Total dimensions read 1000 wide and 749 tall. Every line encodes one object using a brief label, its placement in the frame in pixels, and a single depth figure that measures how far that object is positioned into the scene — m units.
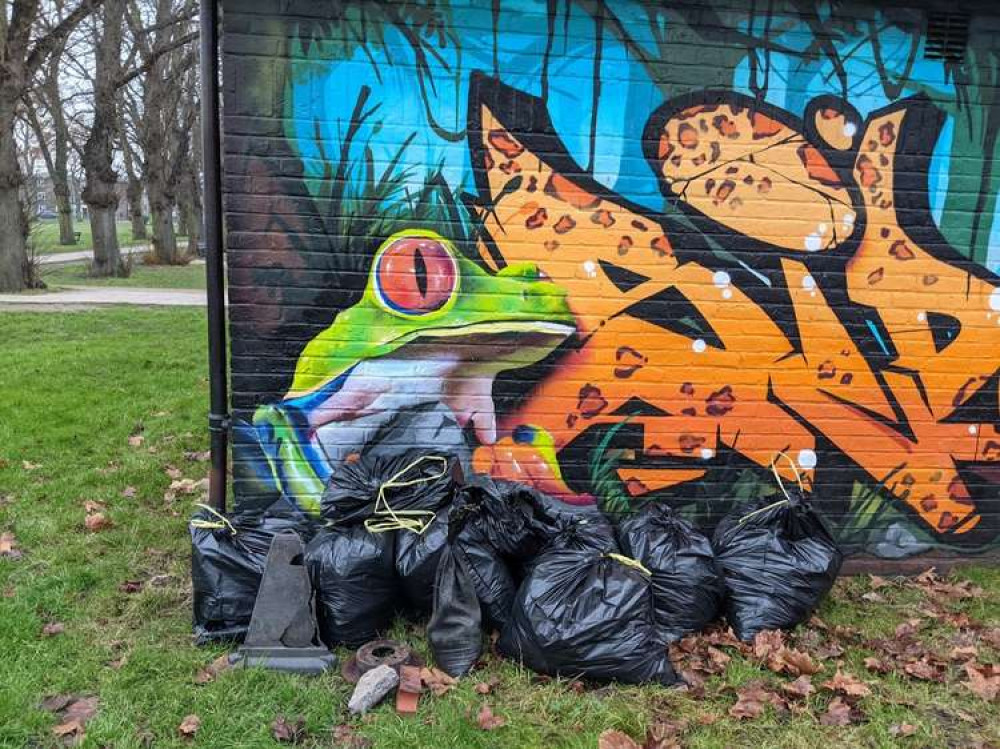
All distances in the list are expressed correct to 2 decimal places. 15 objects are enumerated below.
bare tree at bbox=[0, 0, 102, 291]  12.40
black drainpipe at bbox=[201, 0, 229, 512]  3.80
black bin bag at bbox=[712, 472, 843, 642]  3.57
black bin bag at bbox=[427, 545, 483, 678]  3.22
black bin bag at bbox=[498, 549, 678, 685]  3.12
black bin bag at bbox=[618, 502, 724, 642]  3.51
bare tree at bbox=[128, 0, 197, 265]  22.05
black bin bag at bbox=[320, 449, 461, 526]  3.57
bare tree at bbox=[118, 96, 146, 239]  25.77
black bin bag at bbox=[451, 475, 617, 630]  3.40
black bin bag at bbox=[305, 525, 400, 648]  3.39
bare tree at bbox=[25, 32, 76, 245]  18.77
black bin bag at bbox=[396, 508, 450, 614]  3.41
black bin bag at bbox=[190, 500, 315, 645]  3.40
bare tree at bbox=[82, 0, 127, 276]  17.59
